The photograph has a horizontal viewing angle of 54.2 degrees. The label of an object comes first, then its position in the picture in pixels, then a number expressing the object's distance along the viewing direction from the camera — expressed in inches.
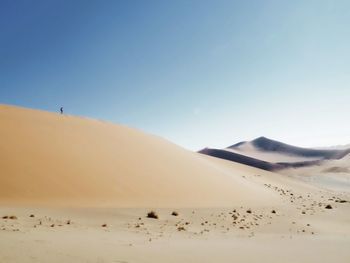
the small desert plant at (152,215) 492.6
